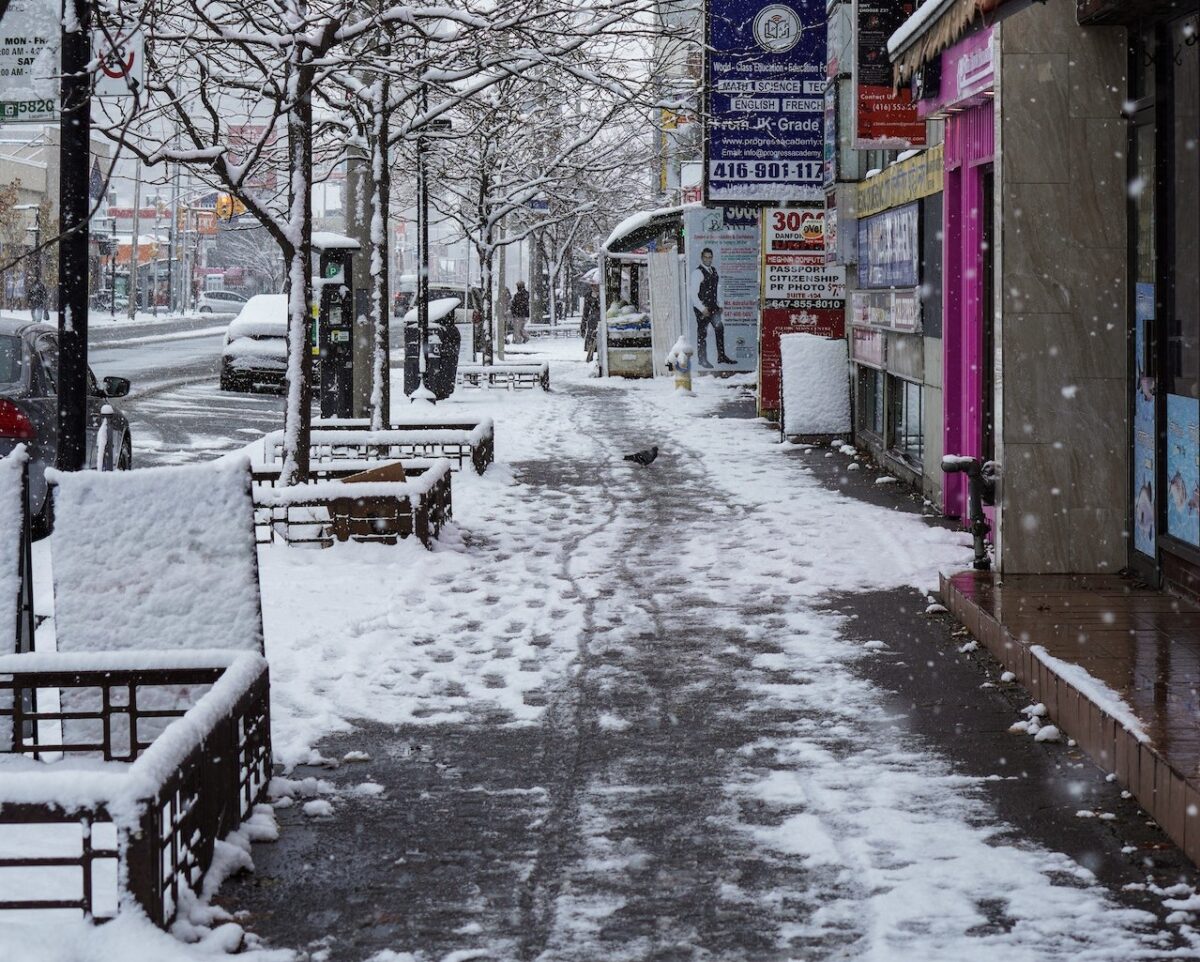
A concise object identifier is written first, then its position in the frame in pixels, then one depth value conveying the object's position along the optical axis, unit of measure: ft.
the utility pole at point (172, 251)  318.61
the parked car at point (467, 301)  123.94
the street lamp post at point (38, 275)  200.20
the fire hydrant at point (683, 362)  100.37
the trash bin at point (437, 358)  94.12
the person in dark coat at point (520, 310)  178.01
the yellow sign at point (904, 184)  47.47
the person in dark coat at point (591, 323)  146.30
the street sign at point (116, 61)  28.37
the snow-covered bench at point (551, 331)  231.30
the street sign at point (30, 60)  28.27
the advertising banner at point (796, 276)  79.87
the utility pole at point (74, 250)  25.64
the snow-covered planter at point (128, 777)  14.19
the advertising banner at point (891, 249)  51.16
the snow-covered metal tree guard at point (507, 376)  105.19
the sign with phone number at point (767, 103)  69.82
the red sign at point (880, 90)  48.65
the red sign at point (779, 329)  81.00
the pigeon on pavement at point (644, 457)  58.21
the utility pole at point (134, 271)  281.54
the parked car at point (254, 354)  100.99
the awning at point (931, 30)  28.85
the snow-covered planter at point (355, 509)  38.32
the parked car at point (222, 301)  353.31
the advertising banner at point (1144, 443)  31.65
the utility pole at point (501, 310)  143.54
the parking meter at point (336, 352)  68.13
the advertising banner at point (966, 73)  37.42
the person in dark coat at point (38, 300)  199.93
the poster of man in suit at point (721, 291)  103.65
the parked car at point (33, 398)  40.06
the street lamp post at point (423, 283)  86.48
